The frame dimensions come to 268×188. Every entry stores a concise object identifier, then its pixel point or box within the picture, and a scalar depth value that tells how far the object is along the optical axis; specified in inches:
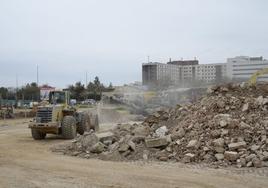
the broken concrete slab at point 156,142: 636.1
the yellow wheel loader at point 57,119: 876.6
